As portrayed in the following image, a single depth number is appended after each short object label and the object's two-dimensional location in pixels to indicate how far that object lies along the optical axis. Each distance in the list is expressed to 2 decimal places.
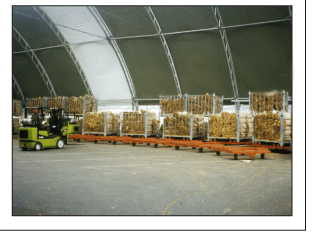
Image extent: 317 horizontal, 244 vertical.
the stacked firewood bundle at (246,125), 11.90
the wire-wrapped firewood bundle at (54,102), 20.45
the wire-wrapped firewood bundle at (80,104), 19.20
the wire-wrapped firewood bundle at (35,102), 21.72
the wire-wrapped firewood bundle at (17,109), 22.36
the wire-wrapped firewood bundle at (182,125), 13.34
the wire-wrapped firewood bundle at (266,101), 12.13
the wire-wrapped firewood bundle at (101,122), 16.31
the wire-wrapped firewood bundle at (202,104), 14.66
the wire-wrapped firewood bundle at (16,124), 21.31
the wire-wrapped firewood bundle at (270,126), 10.10
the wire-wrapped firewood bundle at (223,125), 11.95
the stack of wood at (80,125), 17.78
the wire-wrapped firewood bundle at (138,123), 14.96
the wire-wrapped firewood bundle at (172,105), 15.48
